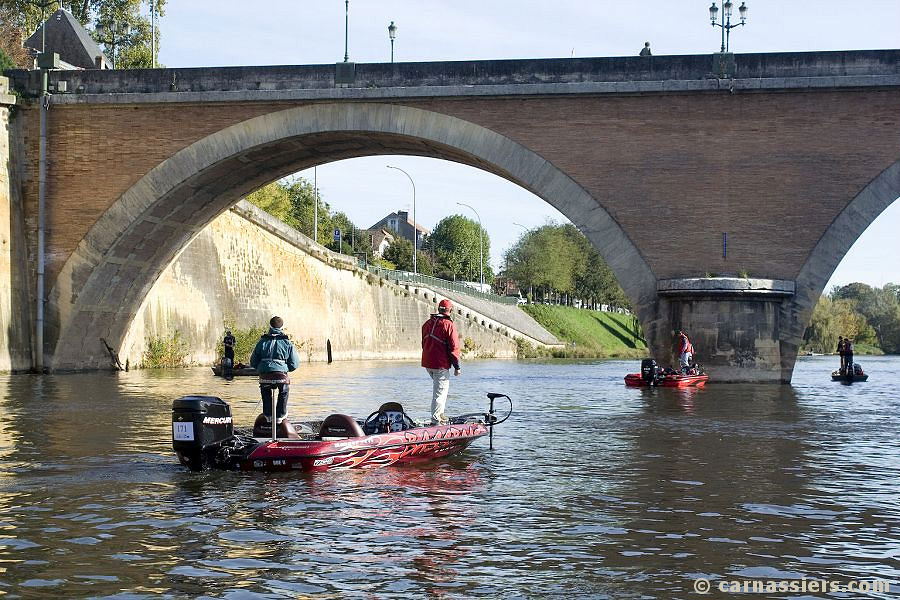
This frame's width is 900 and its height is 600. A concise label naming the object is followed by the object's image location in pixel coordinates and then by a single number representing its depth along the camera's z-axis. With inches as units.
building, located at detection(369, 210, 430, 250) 6210.6
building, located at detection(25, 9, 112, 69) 1567.4
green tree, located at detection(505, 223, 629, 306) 4293.8
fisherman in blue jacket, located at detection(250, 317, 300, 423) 526.9
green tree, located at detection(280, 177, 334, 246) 3602.4
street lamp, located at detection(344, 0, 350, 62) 1323.8
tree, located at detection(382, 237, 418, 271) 3939.5
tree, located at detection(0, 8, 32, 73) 2166.6
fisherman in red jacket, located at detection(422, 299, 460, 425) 582.9
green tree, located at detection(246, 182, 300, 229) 2736.2
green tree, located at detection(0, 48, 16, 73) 1411.2
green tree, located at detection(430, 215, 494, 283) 4630.9
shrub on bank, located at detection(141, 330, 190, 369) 1599.4
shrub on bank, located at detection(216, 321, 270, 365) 1835.6
